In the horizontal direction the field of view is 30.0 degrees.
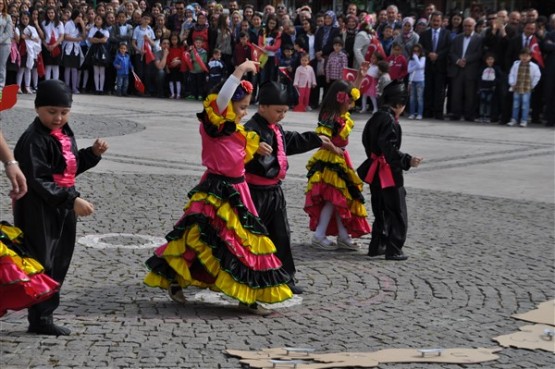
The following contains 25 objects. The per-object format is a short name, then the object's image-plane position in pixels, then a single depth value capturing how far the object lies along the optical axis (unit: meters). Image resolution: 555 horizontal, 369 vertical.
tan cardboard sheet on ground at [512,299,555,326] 6.71
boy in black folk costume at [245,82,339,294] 7.18
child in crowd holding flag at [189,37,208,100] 23.45
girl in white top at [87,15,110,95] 23.77
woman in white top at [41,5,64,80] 23.61
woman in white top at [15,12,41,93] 22.97
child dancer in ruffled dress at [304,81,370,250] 8.81
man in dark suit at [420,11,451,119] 20.75
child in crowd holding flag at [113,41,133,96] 23.86
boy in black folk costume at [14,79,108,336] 5.82
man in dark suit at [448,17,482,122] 20.31
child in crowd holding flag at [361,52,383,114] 20.86
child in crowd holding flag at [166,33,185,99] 23.81
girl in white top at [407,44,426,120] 20.50
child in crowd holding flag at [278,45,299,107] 21.94
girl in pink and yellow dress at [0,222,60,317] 5.34
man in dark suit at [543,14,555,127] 19.78
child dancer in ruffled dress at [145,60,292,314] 6.60
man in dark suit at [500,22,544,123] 19.86
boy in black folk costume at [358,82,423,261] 8.54
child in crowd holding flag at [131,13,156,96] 23.86
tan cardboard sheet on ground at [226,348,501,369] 5.55
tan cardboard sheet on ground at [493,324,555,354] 6.15
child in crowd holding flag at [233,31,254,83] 22.69
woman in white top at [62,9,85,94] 23.81
